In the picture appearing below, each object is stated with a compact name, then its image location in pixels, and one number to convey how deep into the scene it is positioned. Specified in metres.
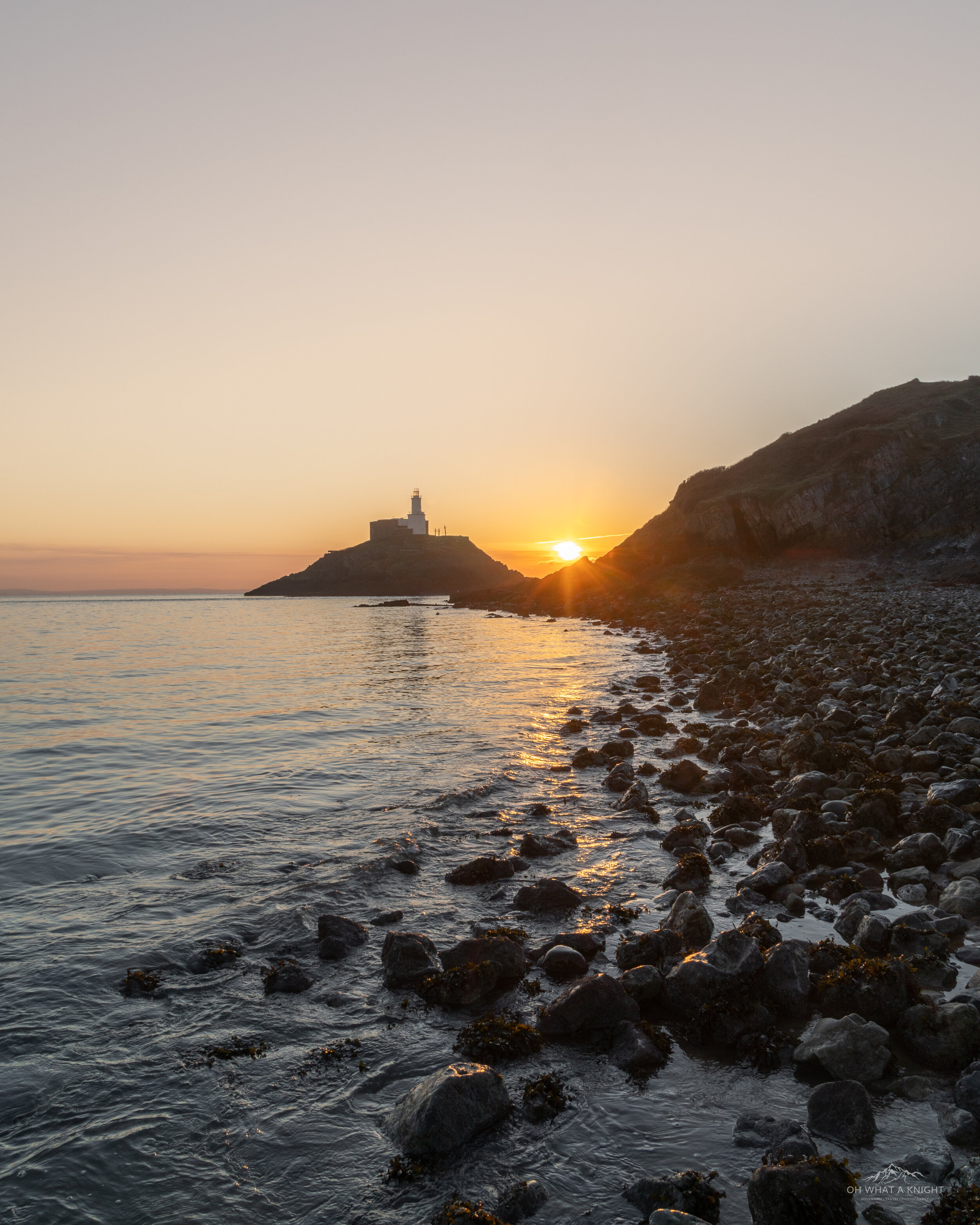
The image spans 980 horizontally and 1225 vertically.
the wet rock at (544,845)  10.48
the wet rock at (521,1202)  4.23
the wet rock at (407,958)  6.99
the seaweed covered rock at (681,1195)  4.15
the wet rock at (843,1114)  4.63
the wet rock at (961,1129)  4.52
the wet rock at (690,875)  8.95
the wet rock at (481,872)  9.56
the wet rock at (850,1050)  5.23
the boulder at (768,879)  8.45
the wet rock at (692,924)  7.42
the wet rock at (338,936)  7.56
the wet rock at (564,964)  6.97
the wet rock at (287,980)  6.89
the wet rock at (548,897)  8.59
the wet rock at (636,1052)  5.61
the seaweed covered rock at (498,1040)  5.76
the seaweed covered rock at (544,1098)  5.09
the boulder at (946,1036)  5.32
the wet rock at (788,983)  6.15
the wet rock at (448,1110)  4.79
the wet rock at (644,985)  6.34
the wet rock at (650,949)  6.98
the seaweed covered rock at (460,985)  6.59
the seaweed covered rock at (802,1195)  3.96
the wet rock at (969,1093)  4.72
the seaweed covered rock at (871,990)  5.82
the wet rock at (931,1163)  4.25
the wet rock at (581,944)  7.30
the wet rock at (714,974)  6.14
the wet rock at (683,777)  13.32
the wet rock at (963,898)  7.40
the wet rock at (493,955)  6.96
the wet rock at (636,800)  12.43
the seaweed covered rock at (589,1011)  6.02
